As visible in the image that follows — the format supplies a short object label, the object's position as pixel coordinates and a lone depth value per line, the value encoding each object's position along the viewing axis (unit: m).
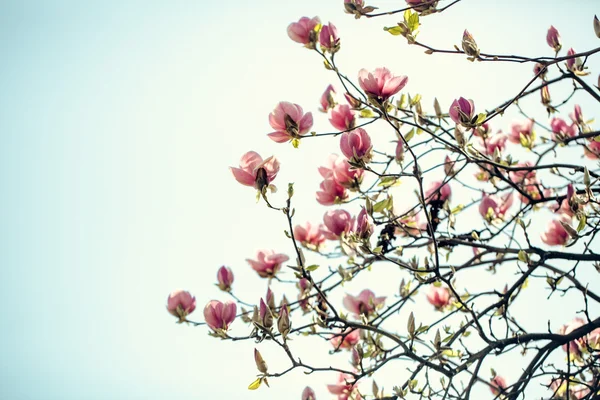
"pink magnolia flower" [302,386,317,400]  4.30
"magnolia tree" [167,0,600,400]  4.04
